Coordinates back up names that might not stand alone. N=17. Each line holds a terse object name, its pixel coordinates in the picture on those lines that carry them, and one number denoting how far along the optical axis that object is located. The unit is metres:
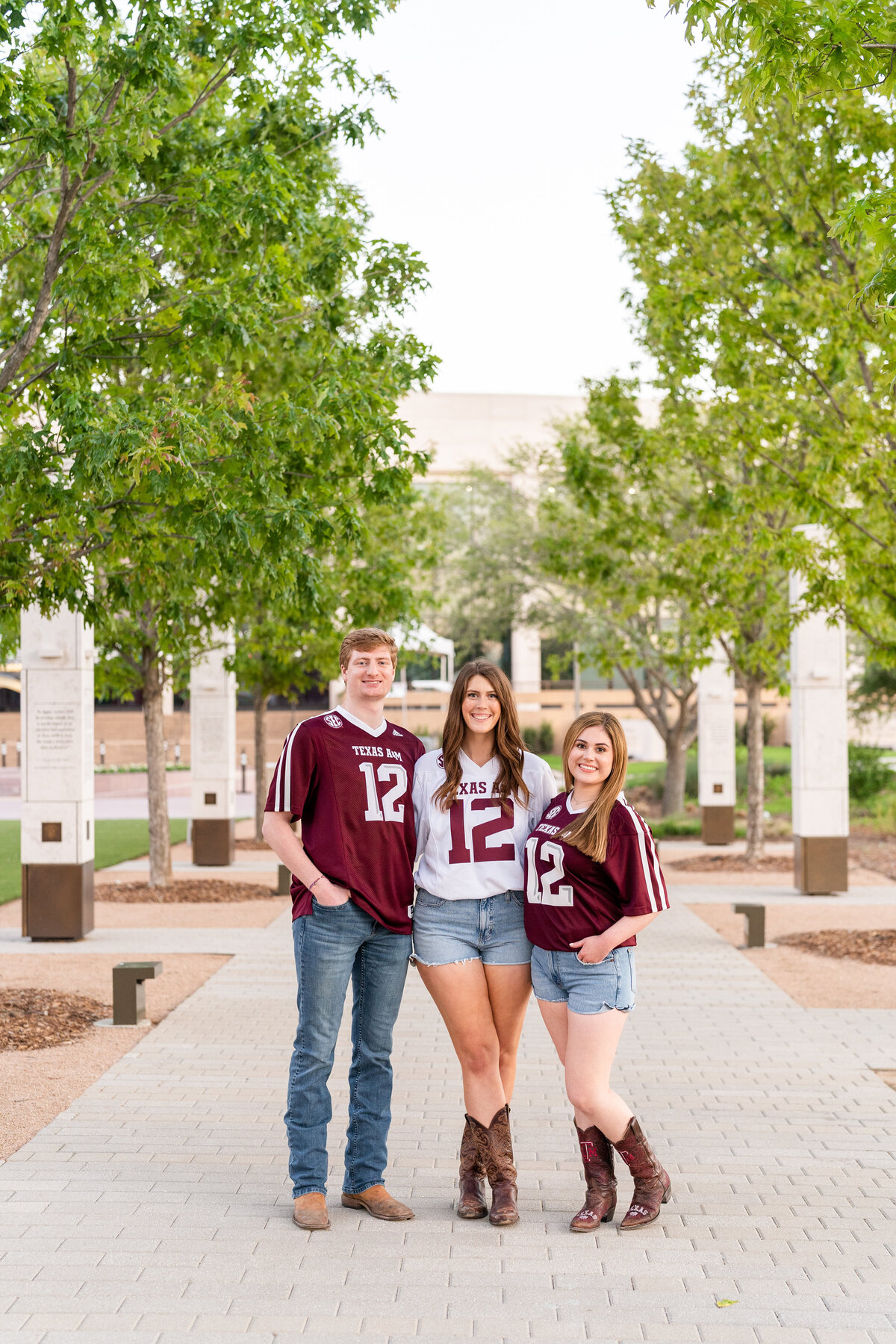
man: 4.73
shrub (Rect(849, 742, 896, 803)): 26.00
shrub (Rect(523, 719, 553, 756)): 49.62
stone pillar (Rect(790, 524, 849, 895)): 15.24
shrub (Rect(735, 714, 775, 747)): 37.59
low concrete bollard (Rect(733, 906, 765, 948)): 11.53
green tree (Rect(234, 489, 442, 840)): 15.29
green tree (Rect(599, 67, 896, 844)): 10.59
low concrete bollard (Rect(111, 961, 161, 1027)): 8.25
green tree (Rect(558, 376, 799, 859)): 13.82
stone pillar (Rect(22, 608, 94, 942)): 11.80
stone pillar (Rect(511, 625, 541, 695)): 56.50
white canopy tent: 20.56
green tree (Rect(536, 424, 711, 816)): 15.40
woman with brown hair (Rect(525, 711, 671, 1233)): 4.59
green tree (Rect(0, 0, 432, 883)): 7.14
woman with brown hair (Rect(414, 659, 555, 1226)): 4.70
